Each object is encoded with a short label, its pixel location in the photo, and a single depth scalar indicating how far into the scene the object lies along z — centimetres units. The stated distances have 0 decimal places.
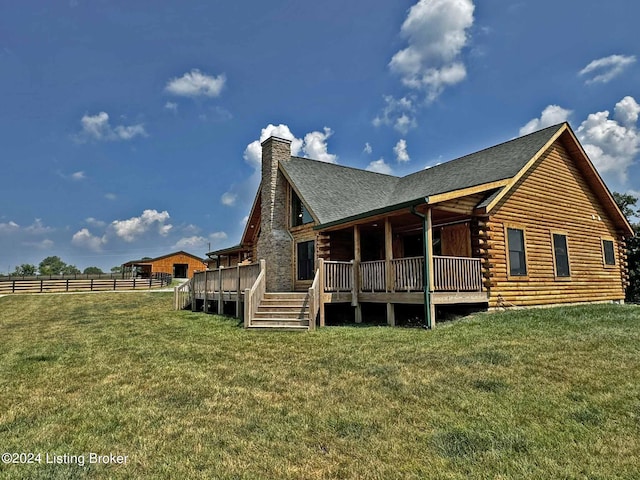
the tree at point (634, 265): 2141
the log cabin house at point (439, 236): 1188
